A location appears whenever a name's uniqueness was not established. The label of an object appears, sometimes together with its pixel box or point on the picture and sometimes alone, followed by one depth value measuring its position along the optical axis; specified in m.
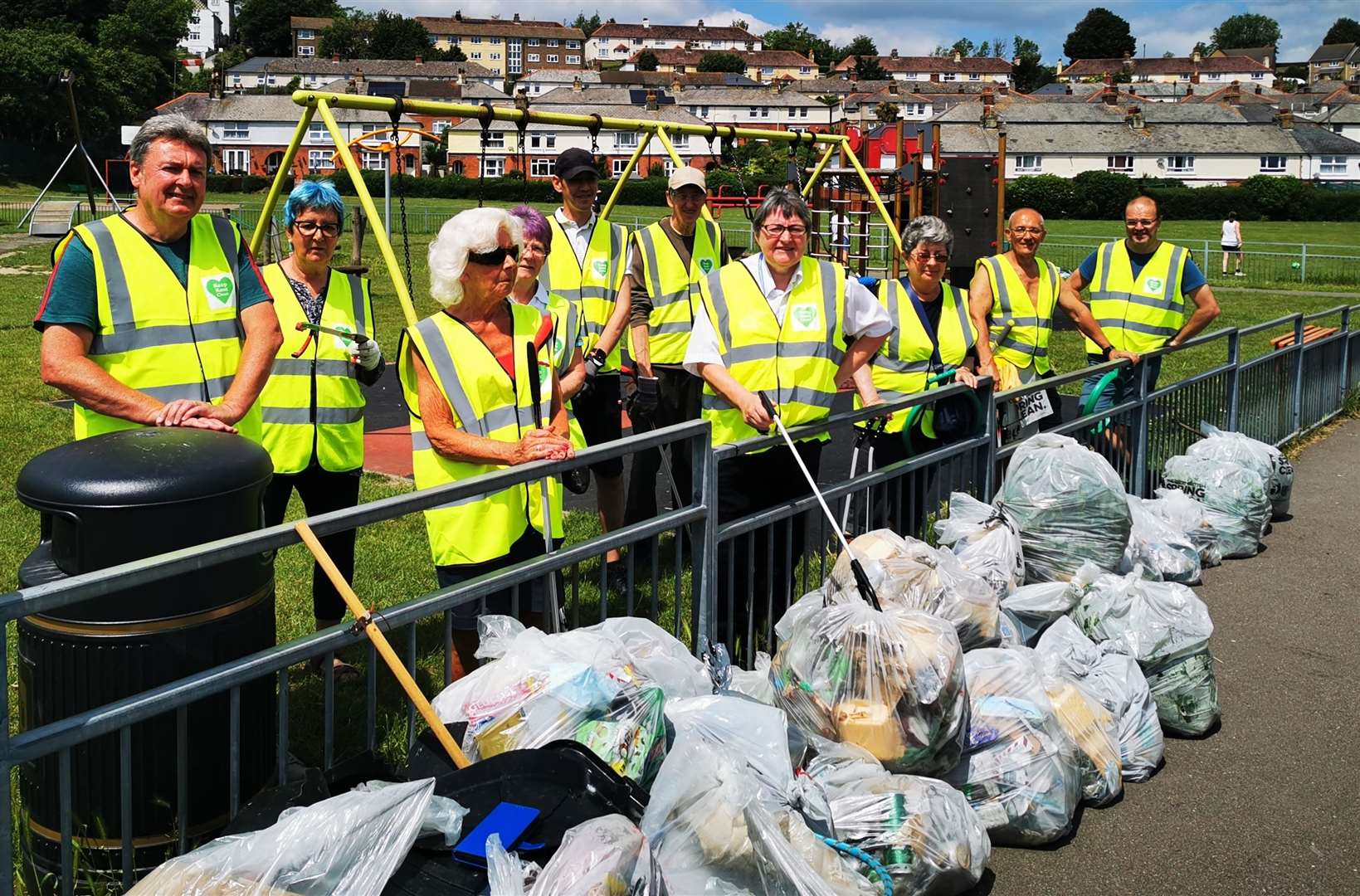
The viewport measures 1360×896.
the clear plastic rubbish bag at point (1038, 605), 4.93
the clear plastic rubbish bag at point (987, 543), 5.04
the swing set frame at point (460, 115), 6.59
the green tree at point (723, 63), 164.50
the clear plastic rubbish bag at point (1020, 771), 3.85
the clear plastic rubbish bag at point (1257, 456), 7.41
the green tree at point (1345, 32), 195.38
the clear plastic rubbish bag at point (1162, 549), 6.26
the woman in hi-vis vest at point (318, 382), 4.93
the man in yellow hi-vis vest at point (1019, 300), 7.05
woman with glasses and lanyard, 6.16
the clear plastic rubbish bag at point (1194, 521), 6.81
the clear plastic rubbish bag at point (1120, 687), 4.36
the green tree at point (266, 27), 159.50
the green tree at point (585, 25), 196.88
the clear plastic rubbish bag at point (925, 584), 4.39
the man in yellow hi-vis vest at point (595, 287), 6.30
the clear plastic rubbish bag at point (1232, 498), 7.05
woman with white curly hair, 3.92
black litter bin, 2.72
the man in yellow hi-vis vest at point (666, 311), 6.88
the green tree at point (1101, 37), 169.75
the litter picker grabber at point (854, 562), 4.08
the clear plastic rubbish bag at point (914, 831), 3.38
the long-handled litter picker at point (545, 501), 3.66
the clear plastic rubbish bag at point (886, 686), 3.64
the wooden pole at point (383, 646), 2.87
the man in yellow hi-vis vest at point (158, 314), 3.71
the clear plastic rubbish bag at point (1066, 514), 5.53
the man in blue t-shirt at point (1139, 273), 7.32
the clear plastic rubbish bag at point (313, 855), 2.27
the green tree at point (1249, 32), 195.38
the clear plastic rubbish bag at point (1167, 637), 4.70
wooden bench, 9.74
